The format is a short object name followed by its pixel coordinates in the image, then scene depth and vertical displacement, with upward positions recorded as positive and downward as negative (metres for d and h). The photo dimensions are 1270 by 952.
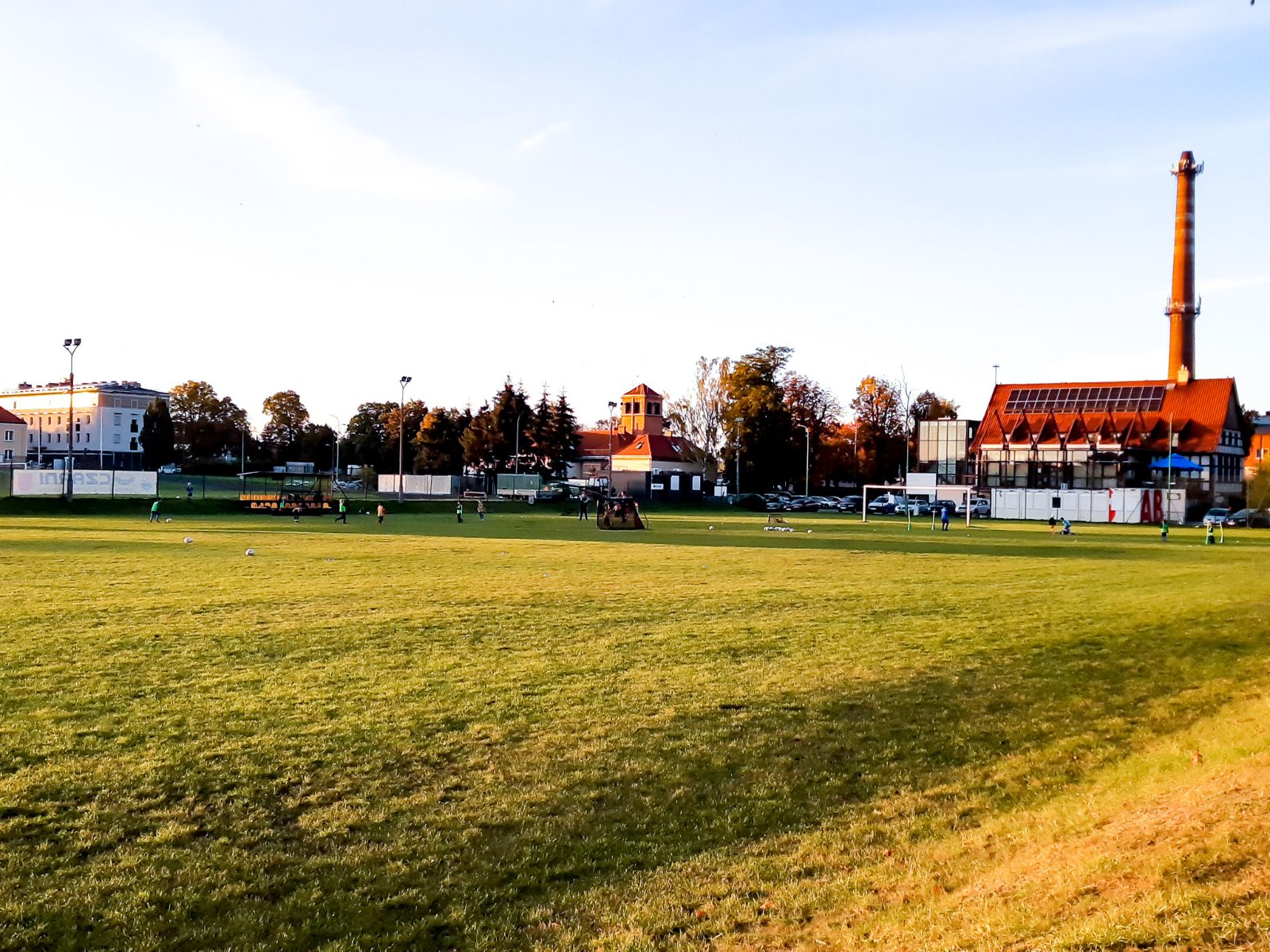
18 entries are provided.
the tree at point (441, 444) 108.62 +2.92
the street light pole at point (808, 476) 94.65 +0.32
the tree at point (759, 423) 96.81 +5.07
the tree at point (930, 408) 113.31 +8.13
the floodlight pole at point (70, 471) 54.88 -0.33
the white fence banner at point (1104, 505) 67.19 -1.26
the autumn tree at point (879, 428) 104.06 +5.34
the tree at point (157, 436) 116.00 +3.37
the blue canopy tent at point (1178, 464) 83.88 +1.77
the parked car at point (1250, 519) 62.34 -1.83
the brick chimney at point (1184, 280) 87.06 +17.04
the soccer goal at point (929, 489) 56.93 -0.43
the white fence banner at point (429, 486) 82.51 -1.05
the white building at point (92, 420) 139.50 +6.07
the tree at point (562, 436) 102.00 +3.74
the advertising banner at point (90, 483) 58.19 -0.97
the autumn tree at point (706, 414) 100.81 +6.05
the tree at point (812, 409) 103.12 +6.98
